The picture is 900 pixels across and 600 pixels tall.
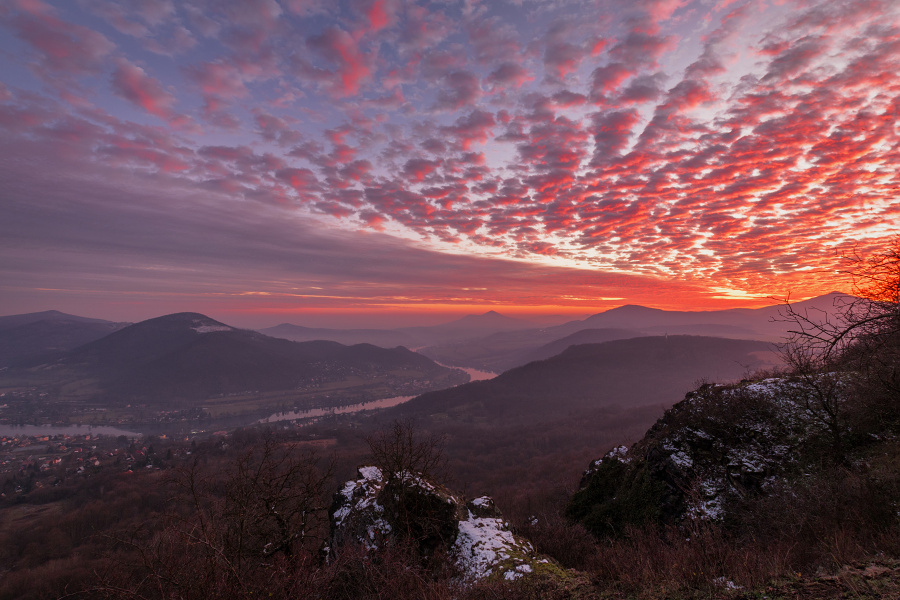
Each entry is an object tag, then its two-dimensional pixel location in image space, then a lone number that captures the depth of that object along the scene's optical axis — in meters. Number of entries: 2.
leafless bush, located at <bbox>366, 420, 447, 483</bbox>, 14.68
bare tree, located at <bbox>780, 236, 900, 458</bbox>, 8.77
